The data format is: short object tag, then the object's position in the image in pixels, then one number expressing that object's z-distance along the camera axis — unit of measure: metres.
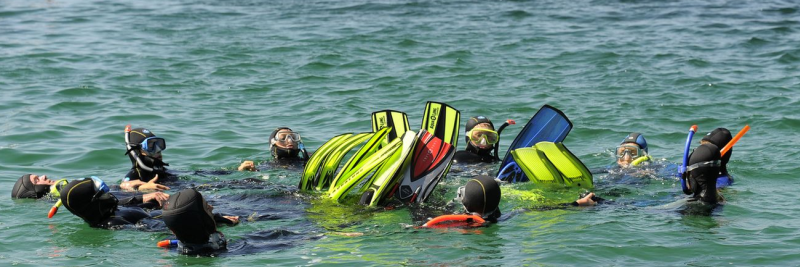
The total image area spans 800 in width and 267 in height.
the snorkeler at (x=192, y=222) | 13.28
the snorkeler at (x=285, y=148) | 20.75
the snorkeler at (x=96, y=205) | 14.85
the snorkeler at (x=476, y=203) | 14.82
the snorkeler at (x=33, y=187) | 18.02
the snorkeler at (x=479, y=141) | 20.91
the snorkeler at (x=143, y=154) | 18.94
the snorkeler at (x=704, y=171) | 15.08
